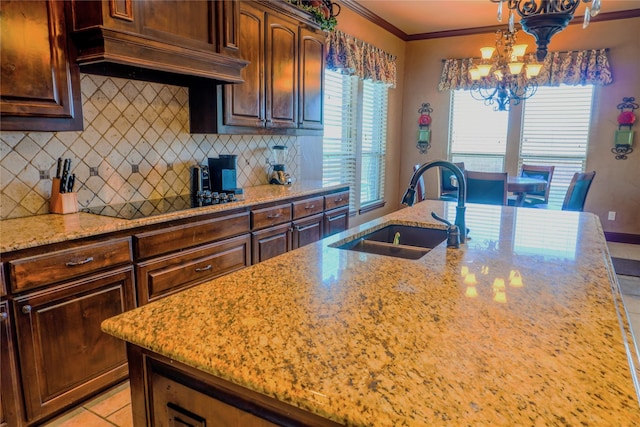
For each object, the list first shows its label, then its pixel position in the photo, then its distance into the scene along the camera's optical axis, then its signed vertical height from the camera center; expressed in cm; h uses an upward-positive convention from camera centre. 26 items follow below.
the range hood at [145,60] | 217 +43
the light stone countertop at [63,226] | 186 -42
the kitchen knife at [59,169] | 239 -18
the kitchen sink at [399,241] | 206 -49
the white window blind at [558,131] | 564 +15
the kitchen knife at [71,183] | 242 -25
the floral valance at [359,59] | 462 +93
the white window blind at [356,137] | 499 +4
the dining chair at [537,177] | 505 -42
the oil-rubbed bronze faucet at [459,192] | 171 -20
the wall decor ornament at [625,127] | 534 +20
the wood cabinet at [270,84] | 313 +44
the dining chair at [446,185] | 550 -55
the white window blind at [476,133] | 612 +12
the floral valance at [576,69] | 535 +90
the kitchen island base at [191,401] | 86 -55
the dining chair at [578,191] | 419 -46
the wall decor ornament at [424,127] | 652 +21
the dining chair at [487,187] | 414 -44
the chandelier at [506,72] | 419 +74
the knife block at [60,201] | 240 -35
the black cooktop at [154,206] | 248 -42
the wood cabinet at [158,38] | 217 +55
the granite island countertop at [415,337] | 75 -43
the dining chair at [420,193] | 490 -58
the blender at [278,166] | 405 -25
